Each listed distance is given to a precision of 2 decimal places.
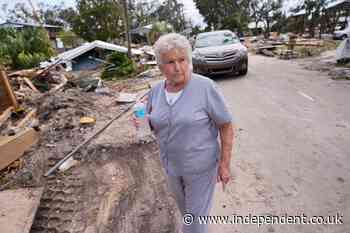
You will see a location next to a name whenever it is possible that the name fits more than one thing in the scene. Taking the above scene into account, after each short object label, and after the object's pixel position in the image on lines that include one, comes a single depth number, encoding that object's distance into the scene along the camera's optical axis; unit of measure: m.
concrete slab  2.31
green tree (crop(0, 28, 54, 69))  14.99
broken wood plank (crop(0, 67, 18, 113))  6.18
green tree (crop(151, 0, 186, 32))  40.83
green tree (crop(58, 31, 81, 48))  30.48
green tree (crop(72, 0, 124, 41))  25.41
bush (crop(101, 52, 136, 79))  12.73
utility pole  13.98
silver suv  7.86
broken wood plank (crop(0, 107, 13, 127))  5.60
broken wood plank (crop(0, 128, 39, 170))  3.70
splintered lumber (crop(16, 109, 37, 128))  5.39
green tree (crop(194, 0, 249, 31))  35.66
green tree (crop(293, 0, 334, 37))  22.56
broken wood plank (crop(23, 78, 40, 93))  9.05
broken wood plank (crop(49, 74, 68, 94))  9.05
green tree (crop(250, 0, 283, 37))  34.31
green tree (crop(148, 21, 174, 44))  29.96
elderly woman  1.60
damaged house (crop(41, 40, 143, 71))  17.27
